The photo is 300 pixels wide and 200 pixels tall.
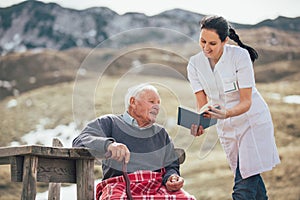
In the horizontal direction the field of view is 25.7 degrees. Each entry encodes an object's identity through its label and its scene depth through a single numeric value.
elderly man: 2.45
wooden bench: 2.33
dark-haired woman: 2.68
